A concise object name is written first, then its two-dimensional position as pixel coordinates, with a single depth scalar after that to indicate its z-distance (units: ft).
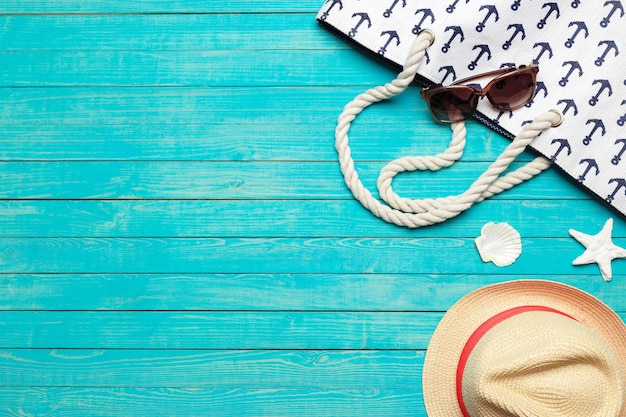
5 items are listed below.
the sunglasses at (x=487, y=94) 5.63
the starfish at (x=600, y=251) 5.71
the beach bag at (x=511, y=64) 5.66
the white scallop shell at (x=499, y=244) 5.71
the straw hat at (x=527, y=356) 5.21
